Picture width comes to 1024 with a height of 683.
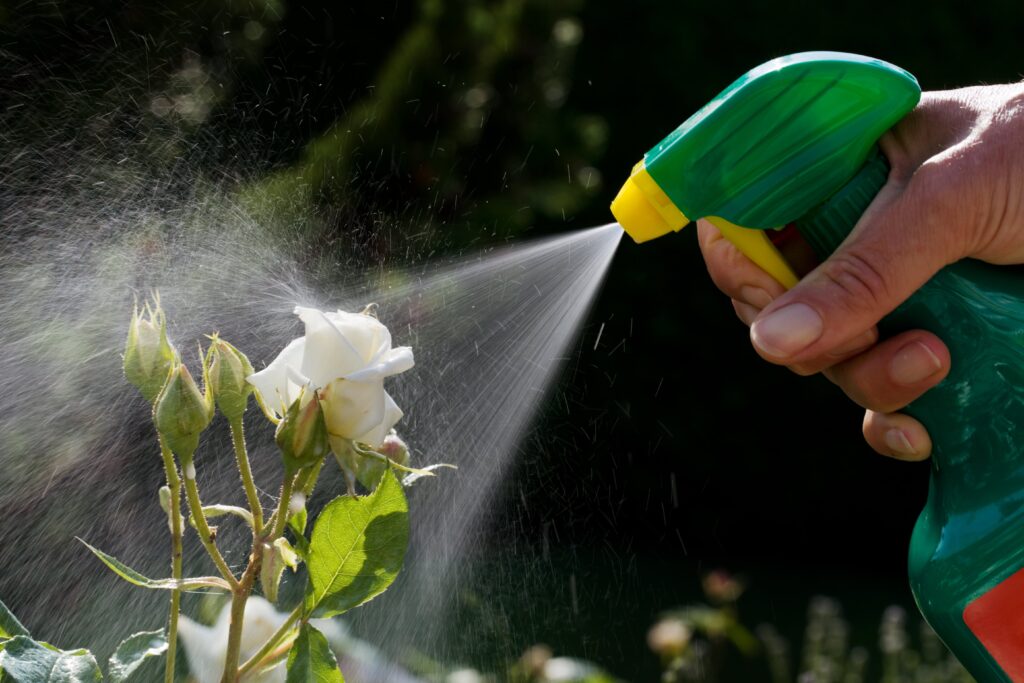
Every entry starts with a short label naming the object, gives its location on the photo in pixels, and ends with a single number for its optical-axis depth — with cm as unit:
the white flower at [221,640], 101
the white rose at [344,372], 100
